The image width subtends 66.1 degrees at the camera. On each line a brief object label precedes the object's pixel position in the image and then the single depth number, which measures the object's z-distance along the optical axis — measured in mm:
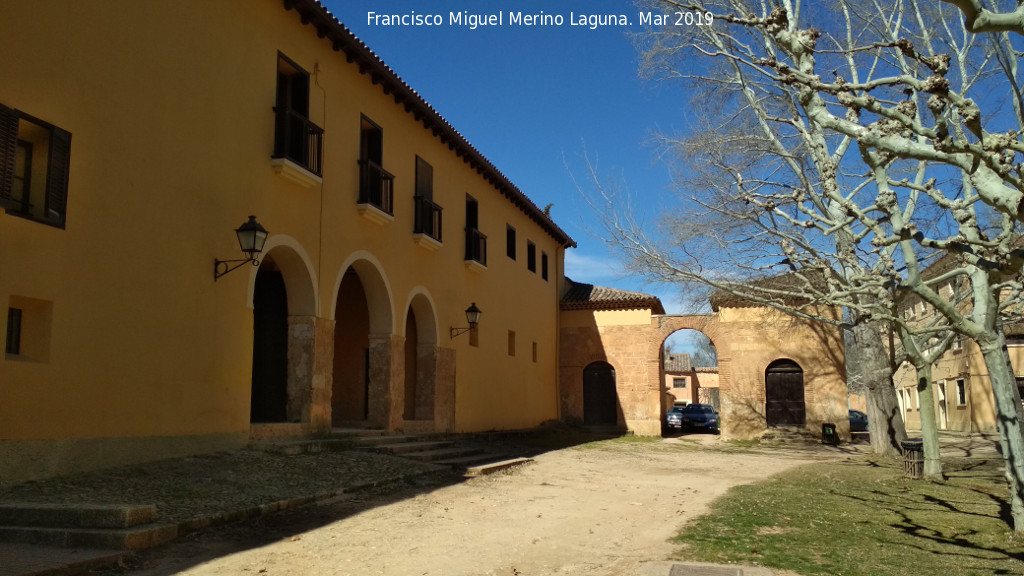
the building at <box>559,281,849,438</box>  24219
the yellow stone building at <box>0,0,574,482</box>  7465
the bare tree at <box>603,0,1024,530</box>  4832
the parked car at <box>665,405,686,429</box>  31516
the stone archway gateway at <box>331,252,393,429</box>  13977
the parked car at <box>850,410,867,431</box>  38344
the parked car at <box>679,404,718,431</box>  29609
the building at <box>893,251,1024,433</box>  28297
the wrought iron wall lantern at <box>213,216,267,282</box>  9766
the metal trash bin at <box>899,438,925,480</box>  12688
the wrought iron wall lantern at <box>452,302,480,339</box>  17219
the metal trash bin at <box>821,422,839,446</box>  23000
